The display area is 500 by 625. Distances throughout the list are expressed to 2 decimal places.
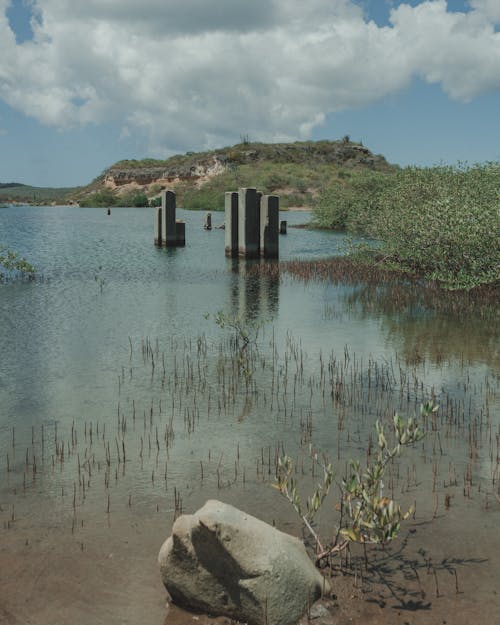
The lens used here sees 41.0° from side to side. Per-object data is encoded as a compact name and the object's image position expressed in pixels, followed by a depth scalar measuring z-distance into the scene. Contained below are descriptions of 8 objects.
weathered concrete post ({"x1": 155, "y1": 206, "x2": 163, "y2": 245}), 43.53
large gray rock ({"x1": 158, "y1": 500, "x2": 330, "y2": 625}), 5.34
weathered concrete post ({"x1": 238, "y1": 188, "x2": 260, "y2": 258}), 34.72
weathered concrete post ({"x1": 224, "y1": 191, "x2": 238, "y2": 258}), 35.47
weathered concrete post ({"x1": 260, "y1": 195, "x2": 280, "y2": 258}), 35.24
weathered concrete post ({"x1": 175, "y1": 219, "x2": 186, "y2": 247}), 43.44
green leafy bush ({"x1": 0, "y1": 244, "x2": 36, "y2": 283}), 26.81
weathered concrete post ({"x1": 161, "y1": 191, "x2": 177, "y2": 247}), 42.00
